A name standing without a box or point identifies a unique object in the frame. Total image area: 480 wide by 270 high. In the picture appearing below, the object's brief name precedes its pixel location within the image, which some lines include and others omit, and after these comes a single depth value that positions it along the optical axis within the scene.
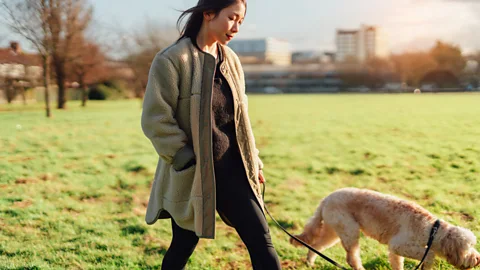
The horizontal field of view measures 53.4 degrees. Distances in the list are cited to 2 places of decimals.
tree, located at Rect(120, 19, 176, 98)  29.59
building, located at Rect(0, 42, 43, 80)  20.31
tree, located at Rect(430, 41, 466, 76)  48.00
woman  2.74
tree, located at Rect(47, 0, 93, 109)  23.11
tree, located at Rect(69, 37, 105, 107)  28.48
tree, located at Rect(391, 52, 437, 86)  49.31
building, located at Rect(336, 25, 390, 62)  60.94
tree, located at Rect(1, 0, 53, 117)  19.86
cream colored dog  3.39
